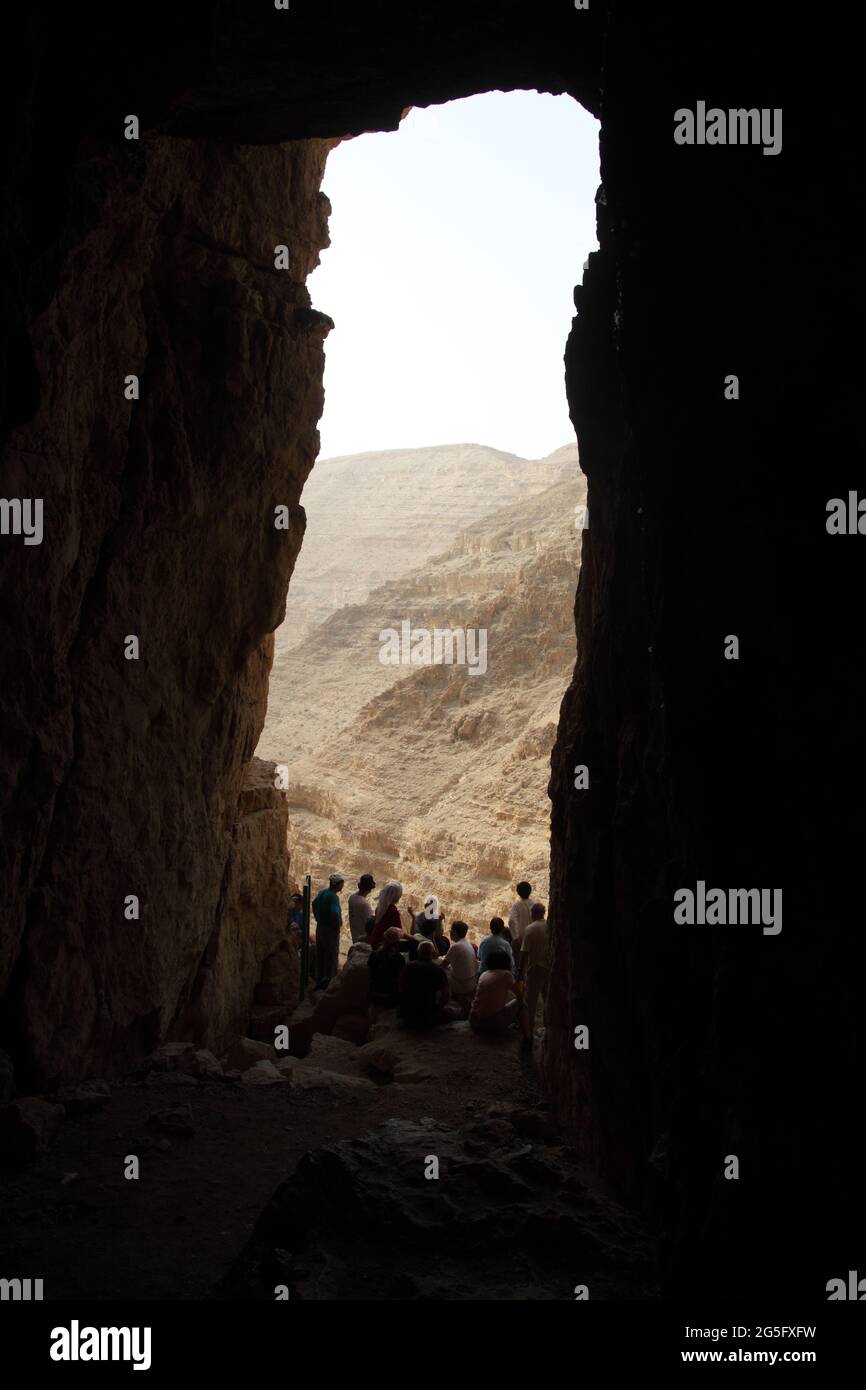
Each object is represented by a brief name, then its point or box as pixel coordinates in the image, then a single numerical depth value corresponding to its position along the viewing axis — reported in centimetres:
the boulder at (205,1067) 896
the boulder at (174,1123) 756
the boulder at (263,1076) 897
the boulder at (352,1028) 1215
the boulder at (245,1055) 1049
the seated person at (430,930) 1421
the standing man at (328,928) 1395
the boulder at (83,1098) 761
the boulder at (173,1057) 918
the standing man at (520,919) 1277
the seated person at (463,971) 1220
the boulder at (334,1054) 1066
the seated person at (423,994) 1105
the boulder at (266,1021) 1295
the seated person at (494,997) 1092
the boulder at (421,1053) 1001
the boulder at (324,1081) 911
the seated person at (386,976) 1203
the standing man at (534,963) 1103
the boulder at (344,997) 1245
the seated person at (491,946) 1111
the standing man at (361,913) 1457
